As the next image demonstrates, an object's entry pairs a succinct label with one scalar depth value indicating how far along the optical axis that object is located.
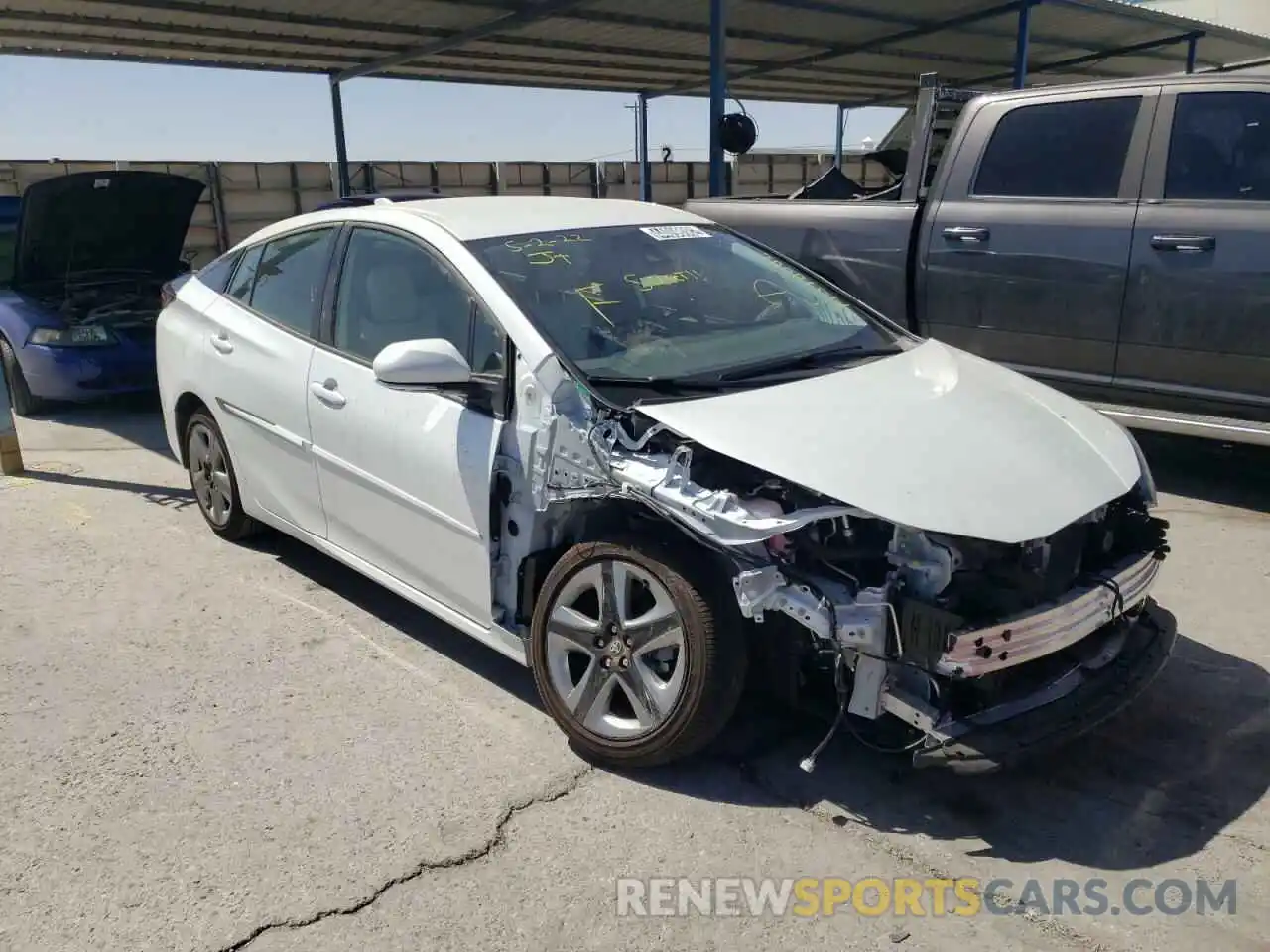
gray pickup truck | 4.88
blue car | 7.72
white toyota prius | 2.69
